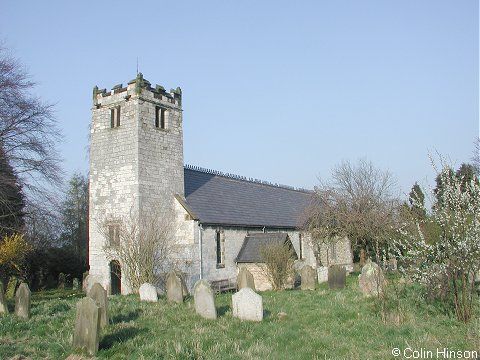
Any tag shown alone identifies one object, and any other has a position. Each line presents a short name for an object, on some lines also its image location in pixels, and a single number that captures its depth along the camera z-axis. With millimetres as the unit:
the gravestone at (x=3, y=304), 12441
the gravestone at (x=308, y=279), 20094
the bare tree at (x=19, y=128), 21031
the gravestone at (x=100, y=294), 10994
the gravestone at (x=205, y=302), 11344
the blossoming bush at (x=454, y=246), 10023
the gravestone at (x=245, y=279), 16594
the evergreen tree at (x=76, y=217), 44203
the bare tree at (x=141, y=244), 20469
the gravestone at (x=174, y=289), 15117
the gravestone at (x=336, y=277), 19953
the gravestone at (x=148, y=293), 14836
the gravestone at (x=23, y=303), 11836
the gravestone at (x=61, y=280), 33562
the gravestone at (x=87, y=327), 8273
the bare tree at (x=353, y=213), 27312
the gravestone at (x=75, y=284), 32550
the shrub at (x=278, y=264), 21750
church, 23141
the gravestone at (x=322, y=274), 24922
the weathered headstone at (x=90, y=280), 20934
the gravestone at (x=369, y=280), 14180
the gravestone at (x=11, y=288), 22494
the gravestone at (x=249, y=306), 11039
